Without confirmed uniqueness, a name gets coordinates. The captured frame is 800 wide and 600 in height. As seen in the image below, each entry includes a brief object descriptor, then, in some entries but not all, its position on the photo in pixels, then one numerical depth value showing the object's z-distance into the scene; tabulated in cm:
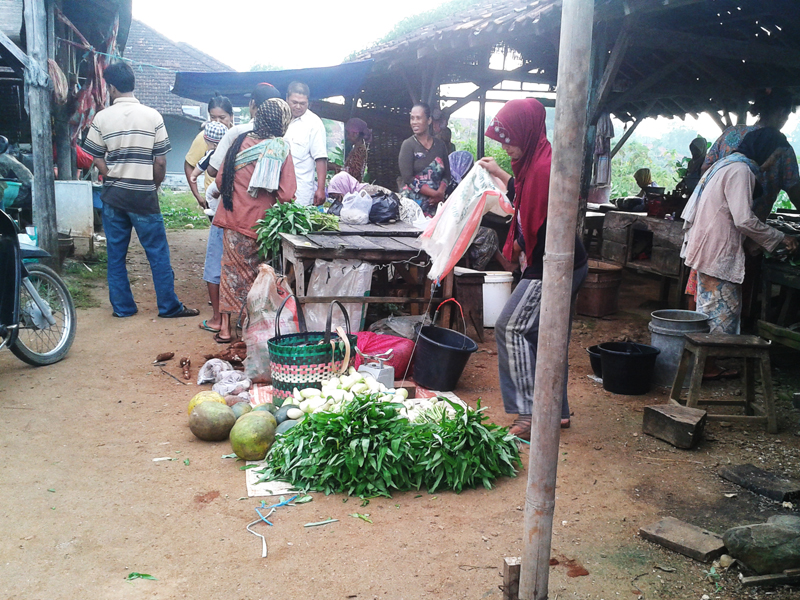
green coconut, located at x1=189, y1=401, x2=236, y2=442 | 363
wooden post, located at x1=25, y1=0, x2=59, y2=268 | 707
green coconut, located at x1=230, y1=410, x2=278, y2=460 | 338
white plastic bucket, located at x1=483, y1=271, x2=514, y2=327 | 616
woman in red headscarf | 349
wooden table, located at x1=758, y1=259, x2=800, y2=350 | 523
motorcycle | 454
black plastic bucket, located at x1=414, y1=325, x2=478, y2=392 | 443
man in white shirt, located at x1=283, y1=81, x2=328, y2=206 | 596
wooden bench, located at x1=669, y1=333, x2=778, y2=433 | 401
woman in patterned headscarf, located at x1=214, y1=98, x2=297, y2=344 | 529
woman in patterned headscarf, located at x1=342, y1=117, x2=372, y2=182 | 922
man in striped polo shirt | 590
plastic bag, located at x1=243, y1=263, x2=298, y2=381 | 462
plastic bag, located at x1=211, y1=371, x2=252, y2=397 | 432
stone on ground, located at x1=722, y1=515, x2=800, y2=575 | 234
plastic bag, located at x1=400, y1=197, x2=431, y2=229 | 616
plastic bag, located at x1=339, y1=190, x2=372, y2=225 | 589
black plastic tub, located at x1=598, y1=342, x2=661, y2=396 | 470
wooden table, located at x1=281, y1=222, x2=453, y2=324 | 466
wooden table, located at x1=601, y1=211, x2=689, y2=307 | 728
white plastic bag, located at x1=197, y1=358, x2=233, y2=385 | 463
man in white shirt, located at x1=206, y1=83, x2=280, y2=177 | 543
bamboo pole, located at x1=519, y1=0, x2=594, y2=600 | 175
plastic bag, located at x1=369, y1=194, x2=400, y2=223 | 591
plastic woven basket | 392
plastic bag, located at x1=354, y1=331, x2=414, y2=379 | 462
